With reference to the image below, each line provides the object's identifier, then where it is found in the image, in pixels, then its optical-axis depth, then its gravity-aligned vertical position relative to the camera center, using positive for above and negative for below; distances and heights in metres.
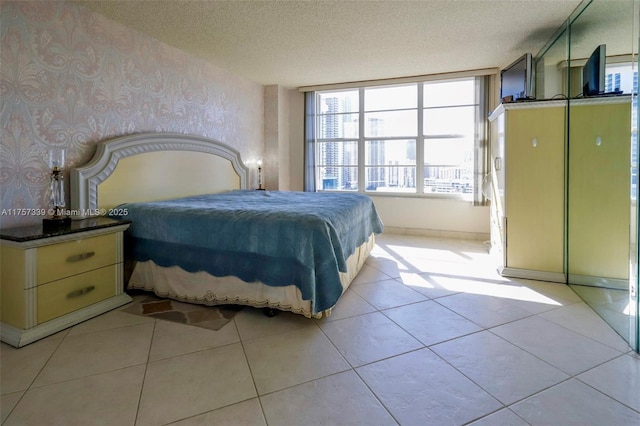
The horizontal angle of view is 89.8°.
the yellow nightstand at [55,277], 1.87 -0.46
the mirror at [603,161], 1.91 +0.33
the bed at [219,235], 2.09 -0.21
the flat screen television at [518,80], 3.21 +1.36
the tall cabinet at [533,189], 2.87 +0.16
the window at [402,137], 4.82 +1.11
